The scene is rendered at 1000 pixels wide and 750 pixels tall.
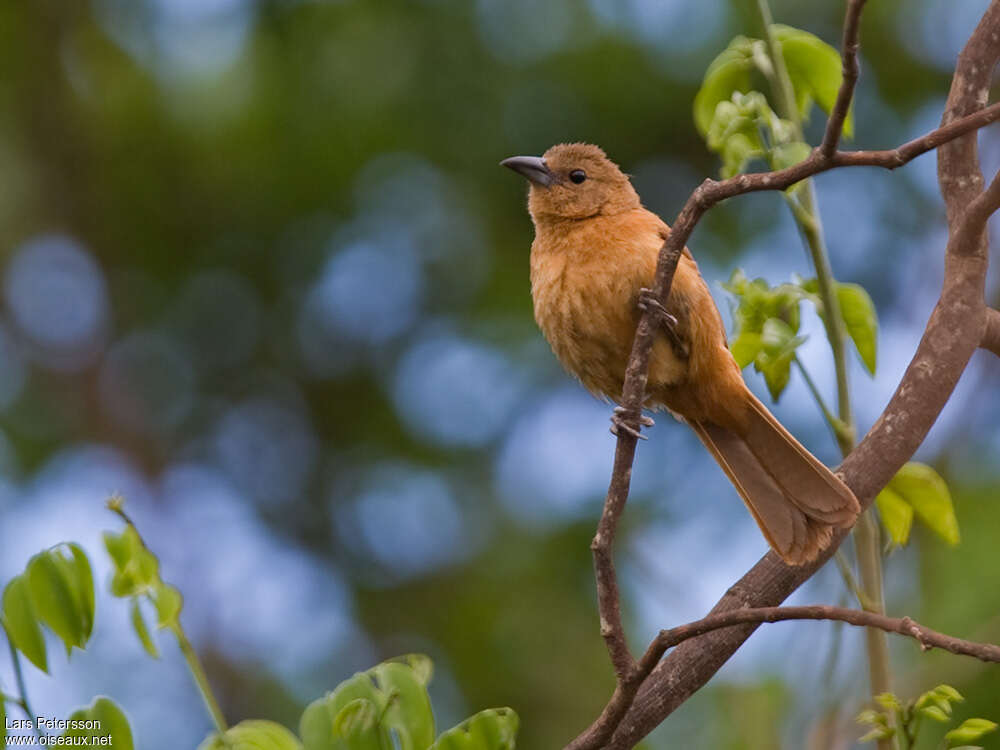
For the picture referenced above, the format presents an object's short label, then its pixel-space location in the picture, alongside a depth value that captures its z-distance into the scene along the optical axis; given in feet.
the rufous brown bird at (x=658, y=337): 23.57
